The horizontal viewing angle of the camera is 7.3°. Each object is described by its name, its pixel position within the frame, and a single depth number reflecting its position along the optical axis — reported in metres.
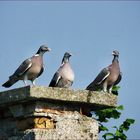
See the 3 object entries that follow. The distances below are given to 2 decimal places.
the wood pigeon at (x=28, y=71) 19.59
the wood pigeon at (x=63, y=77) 18.79
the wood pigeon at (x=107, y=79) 20.42
